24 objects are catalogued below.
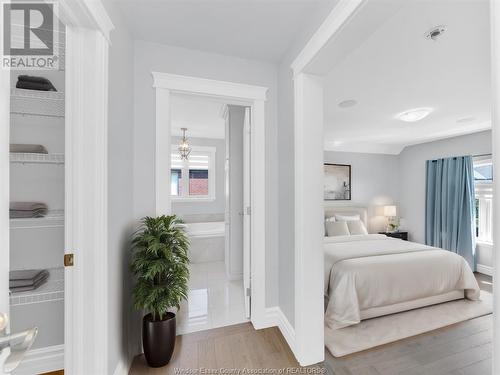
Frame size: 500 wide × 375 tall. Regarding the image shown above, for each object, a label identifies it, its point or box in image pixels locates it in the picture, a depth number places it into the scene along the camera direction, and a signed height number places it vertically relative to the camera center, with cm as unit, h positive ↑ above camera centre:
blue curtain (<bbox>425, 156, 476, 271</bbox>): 429 -39
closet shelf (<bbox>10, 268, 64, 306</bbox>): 149 -70
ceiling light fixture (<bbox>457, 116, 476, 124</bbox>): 354 +102
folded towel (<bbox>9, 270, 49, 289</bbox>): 148 -62
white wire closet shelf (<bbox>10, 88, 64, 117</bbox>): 152 +55
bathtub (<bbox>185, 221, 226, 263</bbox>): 407 -105
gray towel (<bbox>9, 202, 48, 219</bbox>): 144 -16
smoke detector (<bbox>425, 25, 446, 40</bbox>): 164 +109
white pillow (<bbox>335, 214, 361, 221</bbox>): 491 -66
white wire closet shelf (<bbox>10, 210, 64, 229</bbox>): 149 -24
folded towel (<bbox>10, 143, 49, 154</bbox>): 148 +23
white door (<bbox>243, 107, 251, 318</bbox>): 231 -23
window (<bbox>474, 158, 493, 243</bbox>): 421 -24
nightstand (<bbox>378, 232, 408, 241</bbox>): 530 -111
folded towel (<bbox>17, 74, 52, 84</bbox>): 152 +69
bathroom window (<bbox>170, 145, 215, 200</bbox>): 534 +23
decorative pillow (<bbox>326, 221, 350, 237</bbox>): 451 -83
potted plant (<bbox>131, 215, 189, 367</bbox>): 157 -66
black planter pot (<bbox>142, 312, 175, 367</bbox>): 166 -109
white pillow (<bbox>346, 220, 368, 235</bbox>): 472 -83
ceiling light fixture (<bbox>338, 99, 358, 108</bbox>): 302 +108
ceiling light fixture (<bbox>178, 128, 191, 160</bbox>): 464 +72
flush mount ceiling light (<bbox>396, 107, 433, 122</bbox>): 313 +96
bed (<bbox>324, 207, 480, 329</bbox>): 243 -106
